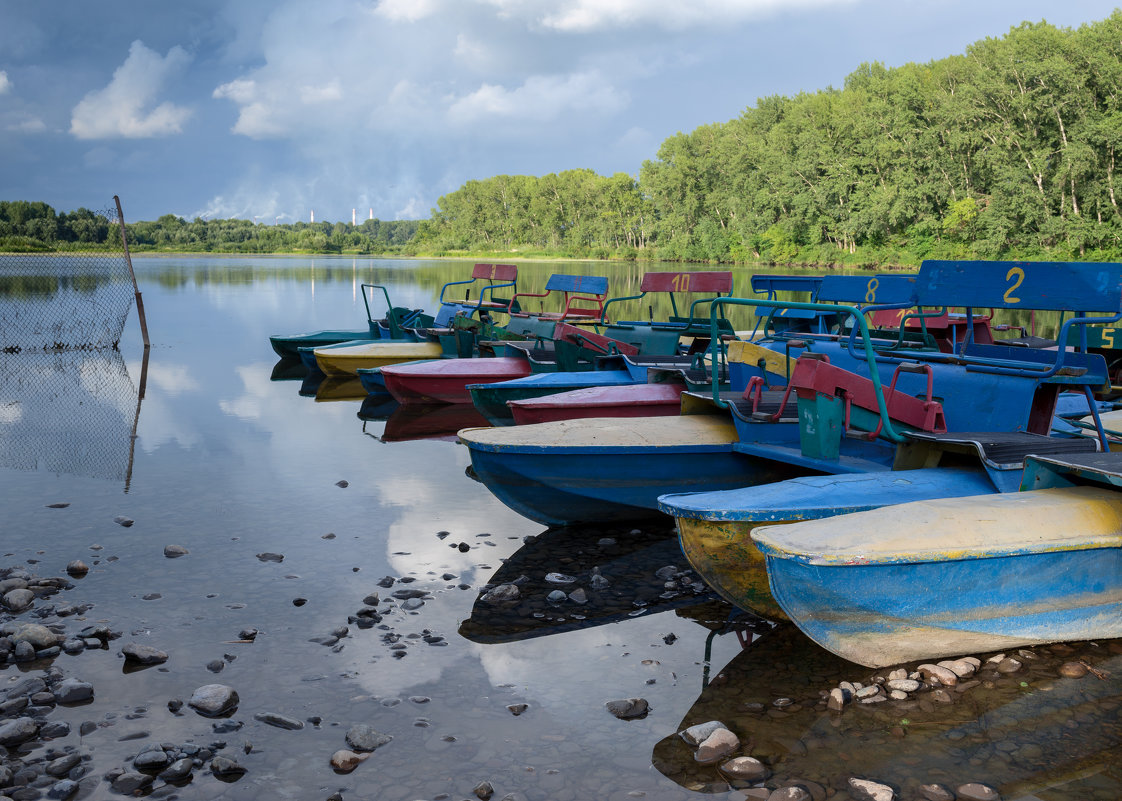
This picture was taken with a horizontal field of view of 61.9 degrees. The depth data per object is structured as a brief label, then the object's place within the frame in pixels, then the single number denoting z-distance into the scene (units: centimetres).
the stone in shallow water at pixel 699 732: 479
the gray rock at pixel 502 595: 684
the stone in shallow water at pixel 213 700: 502
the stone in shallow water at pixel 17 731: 468
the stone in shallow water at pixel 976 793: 428
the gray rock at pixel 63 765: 443
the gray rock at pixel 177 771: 441
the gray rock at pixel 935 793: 427
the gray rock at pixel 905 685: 528
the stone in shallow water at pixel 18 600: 643
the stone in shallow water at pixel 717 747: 465
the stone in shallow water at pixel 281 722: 490
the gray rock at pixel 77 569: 720
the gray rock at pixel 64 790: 426
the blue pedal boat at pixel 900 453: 600
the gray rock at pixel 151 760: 447
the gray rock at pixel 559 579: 720
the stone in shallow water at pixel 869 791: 426
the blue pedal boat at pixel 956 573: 513
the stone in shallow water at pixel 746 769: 447
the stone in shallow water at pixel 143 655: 562
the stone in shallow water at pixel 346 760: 452
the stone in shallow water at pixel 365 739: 470
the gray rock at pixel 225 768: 445
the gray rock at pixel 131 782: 431
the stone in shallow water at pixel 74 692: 514
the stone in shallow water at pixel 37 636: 578
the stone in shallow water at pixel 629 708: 510
